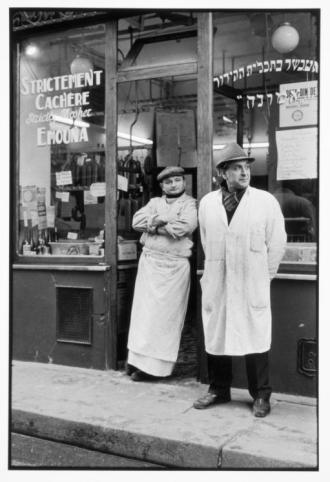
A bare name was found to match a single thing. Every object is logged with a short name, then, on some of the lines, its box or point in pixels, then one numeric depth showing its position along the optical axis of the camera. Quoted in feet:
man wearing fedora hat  15.96
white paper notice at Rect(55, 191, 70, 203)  22.39
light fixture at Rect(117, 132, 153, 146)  23.31
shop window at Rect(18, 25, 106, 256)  21.49
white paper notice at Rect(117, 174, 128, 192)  21.24
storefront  18.30
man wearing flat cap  19.04
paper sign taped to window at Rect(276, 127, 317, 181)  18.13
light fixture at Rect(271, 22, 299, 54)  18.66
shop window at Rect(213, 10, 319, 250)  18.26
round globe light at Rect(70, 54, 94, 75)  21.52
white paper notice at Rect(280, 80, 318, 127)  18.25
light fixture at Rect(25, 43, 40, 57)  22.65
